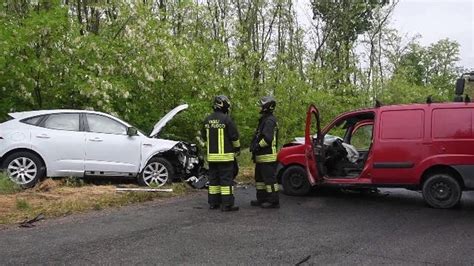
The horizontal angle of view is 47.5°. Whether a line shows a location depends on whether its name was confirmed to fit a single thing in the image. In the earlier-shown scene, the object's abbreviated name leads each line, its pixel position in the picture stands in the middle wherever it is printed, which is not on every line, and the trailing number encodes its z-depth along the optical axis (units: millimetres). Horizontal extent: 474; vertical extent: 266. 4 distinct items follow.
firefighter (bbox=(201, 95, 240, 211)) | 8484
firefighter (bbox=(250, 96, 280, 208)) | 8688
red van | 8648
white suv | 10094
